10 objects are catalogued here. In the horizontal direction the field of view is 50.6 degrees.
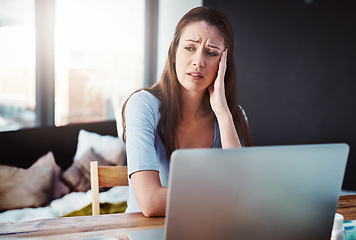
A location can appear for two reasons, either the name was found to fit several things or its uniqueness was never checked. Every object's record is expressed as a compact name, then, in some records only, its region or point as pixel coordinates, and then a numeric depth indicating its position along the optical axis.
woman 1.49
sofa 2.45
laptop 0.68
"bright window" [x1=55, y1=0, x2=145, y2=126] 3.42
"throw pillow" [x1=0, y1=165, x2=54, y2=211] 2.43
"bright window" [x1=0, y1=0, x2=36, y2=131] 3.08
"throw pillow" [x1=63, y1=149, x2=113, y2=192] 2.73
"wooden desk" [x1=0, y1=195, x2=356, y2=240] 0.97
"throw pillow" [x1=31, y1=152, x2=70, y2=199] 2.63
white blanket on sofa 2.36
